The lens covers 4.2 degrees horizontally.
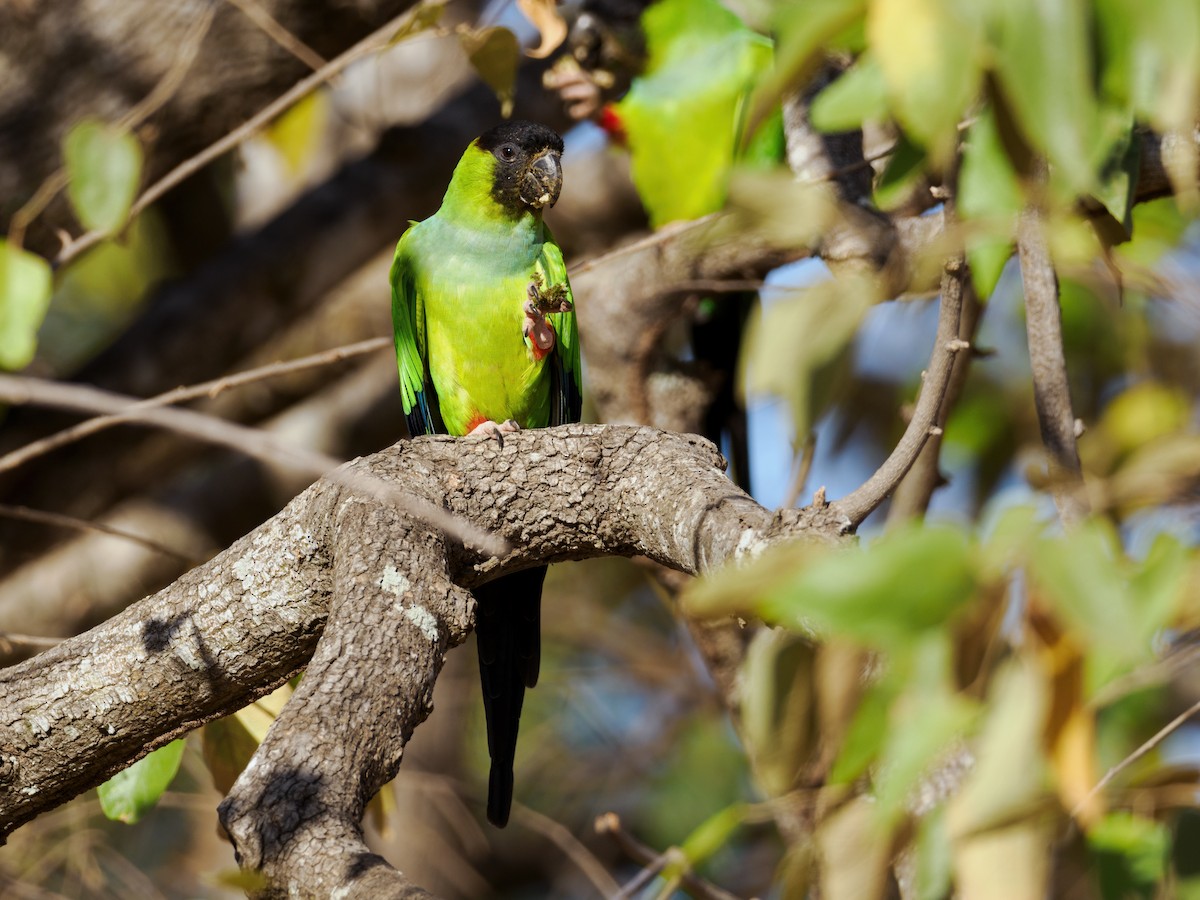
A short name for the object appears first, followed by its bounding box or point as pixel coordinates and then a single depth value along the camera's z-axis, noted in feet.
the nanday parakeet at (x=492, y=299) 23.31
